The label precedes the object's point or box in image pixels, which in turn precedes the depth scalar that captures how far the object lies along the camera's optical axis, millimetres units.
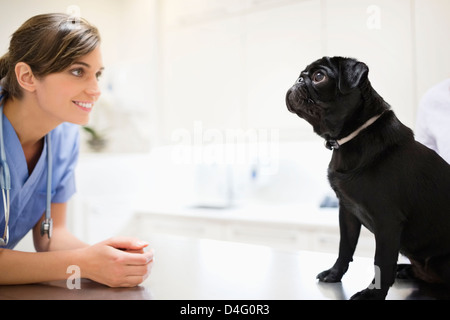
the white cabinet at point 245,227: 1382
